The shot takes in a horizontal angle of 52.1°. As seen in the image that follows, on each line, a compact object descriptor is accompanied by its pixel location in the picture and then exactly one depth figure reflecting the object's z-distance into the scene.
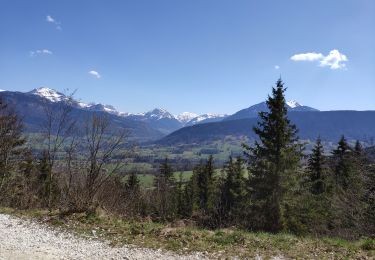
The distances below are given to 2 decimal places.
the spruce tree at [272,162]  27.84
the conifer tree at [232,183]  47.25
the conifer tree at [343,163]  38.93
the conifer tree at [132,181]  57.92
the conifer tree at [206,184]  57.28
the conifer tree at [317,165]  39.50
